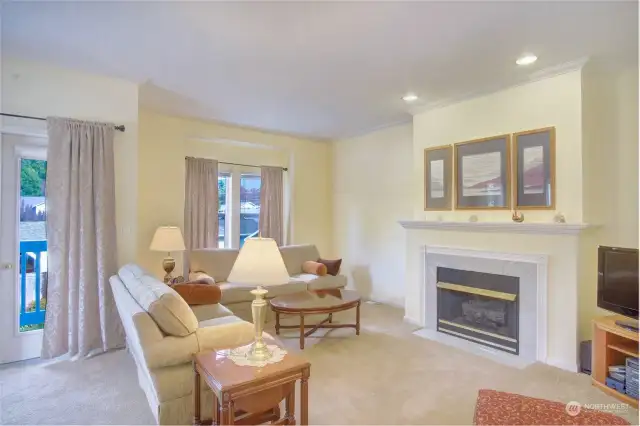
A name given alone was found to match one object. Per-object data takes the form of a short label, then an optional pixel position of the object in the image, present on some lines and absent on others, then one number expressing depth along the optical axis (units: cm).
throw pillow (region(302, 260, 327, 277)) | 519
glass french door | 323
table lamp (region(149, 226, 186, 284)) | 427
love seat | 214
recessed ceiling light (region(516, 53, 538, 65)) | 294
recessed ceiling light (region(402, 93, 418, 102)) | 396
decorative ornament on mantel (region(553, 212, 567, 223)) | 320
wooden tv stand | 269
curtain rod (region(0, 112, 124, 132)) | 310
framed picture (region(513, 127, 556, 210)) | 331
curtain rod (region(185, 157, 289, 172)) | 557
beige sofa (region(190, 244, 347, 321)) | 439
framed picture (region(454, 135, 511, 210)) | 367
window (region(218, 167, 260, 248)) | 567
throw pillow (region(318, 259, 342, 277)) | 535
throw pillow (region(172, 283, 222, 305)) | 335
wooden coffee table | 369
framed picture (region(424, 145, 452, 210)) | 418
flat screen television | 267
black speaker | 305
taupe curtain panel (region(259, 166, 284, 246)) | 588
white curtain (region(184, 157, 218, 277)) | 511
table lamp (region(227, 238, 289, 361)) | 211
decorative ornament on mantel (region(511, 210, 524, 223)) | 348
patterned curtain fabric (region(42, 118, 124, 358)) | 323
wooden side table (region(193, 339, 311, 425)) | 182
